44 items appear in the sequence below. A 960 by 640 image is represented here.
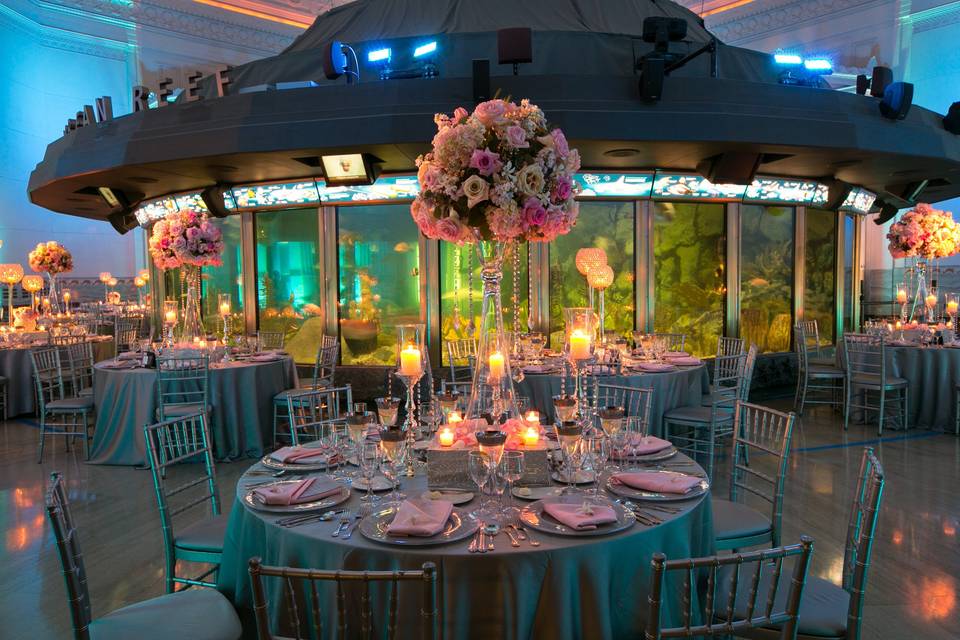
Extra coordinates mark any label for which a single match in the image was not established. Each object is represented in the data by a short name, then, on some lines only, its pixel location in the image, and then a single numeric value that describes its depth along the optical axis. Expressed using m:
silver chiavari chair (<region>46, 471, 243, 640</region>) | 1.96
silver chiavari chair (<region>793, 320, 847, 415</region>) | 7.58
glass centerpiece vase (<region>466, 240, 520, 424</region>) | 2.72
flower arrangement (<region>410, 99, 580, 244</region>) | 2.44
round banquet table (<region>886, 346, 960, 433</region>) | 6.88
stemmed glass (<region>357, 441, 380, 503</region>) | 2.37
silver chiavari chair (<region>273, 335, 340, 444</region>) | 6.49
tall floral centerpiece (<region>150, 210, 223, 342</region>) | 6.50
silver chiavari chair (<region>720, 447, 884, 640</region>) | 2.00
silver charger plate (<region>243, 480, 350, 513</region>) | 2.28
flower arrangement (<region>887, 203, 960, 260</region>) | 7.82
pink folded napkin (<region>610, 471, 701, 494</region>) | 2.37
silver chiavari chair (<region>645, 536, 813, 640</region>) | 1.46
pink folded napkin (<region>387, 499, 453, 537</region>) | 1.98
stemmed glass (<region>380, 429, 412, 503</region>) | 2.31
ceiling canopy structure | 6.48
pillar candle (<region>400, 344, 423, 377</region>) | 2.92
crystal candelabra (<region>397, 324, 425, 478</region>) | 2.87
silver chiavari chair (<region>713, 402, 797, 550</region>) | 2.74
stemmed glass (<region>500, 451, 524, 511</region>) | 2.15
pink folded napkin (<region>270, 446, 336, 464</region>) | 2.84
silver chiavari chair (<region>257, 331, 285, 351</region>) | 8.18
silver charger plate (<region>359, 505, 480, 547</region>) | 1.96
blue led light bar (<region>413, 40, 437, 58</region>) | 8.11
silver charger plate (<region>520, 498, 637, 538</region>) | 2.01
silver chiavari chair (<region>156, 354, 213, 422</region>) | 5.70
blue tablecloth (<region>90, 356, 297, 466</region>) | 5.95
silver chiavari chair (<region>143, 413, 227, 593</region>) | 2.75
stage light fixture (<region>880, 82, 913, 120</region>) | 6.85
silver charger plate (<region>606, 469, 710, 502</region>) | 2.32
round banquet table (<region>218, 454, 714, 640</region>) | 1.91
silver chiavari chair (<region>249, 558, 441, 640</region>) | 1.40
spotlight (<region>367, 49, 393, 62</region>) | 8.34
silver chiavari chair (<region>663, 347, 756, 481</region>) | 5.17
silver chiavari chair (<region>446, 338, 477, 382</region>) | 7.21
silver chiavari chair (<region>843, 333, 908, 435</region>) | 6.83
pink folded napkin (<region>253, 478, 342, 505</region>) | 2.32
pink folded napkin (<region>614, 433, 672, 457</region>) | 2.67
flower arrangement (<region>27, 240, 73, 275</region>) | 9.86
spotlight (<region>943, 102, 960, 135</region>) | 7.58
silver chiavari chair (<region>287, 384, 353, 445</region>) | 2.83
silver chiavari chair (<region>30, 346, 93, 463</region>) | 6.25
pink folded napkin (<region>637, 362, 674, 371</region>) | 5.74
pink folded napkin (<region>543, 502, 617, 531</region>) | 2.02
